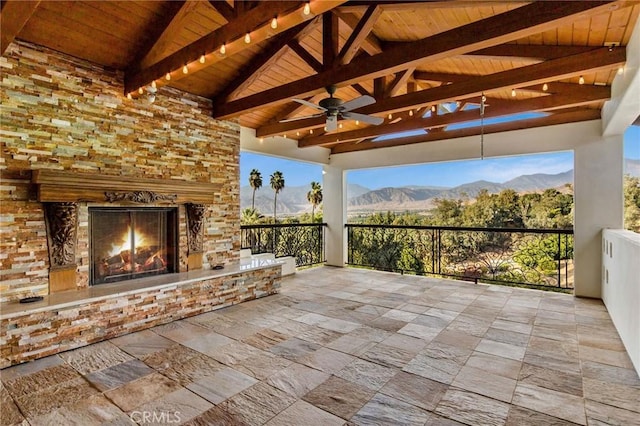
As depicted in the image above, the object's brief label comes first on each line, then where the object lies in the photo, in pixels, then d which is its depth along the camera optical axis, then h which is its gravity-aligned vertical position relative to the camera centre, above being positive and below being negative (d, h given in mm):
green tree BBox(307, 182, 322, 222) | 11406 +433
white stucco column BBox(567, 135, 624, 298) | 4980 +75
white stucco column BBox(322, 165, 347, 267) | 8031 -146
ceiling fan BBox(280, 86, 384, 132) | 3728 +1198
